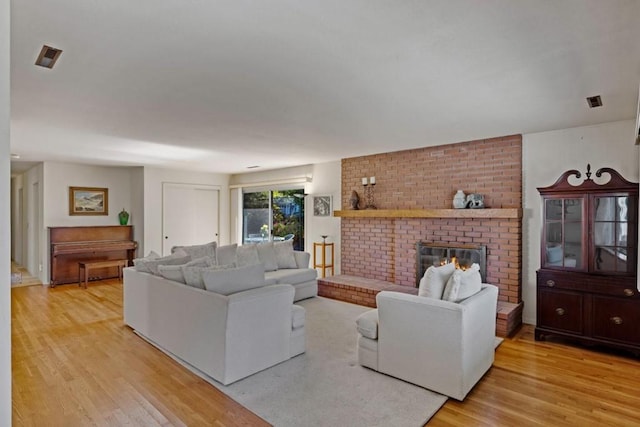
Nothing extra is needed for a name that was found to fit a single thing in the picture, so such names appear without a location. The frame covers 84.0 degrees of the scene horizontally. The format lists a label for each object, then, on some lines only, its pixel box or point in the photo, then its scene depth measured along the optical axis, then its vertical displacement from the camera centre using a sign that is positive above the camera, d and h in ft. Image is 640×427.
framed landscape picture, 22.84 +0.75
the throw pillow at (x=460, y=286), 9.08 -1.92
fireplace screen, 15.12 -1.91
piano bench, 20.97 -3.26
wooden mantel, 14.07 +0.00
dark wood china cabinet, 11.07 -1.61
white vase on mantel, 15.44 +0.57
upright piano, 21.48 -2.24
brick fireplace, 14.49 +0.51
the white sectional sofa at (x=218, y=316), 9.24 -3.01
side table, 21.02 -2.77
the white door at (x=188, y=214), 25.29 -0.13
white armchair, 8.43 -3.26
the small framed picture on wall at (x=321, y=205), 21.76 +0.45
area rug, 7.72 -4.43
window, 24.58 -0.26
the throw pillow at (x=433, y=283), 9.44 -1.89
